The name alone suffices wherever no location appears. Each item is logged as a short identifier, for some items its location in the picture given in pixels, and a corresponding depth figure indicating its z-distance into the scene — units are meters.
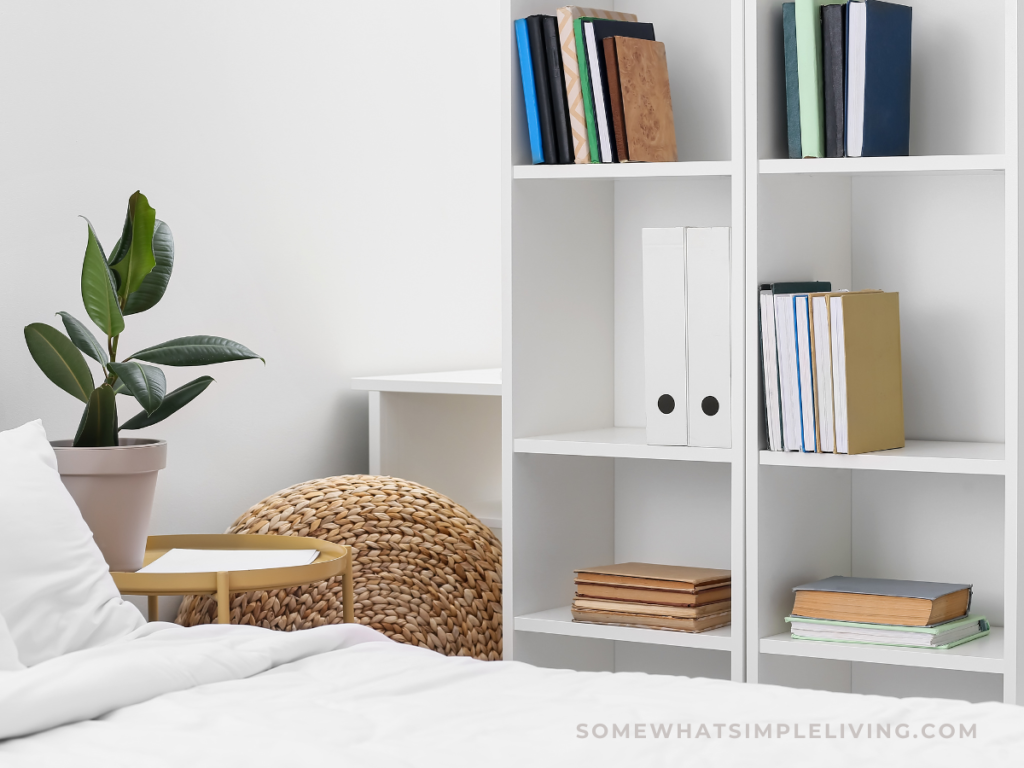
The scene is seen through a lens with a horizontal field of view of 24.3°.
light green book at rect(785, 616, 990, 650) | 3.74
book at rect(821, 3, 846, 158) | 3.78
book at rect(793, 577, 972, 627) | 3.77
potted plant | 3.64
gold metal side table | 3.58
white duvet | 2.17
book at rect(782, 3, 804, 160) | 3.86
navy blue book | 3.74
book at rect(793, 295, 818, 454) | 3.76
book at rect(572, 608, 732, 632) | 4.07
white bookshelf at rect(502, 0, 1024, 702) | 3.86
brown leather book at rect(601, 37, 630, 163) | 4.03
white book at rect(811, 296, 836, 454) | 3.72
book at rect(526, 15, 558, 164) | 4.13
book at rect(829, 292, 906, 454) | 3.70
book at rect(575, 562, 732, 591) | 4.10
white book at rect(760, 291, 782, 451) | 3.83
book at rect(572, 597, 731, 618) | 4.07
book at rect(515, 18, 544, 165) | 4.14
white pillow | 2.88
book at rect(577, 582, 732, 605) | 4.09
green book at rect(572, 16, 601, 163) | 4.06
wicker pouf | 4.65
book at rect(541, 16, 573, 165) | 4.12
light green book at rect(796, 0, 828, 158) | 3.78
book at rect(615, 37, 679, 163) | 4.04
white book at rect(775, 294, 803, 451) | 3.79
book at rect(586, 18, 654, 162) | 4.04
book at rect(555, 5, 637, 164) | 4.08
